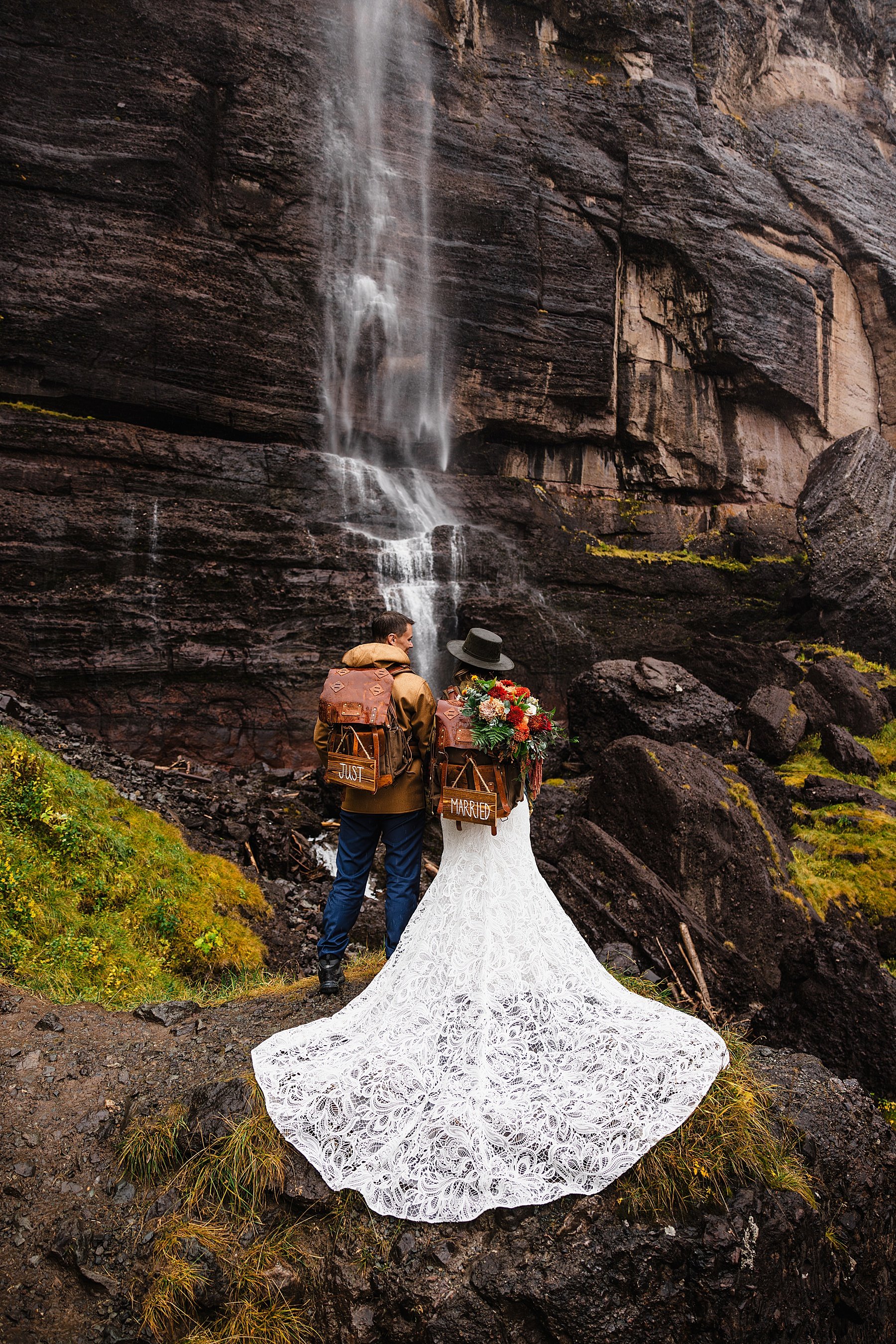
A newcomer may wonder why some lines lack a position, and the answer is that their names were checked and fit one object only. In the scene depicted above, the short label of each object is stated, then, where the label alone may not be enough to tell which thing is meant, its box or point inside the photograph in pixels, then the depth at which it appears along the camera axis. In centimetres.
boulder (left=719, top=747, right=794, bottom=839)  1159
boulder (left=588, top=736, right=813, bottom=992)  828
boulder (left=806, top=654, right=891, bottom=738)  1706
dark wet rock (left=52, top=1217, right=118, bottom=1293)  359
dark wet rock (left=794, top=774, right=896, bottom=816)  1268
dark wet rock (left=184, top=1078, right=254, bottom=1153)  401
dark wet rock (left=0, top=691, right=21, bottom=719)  1235
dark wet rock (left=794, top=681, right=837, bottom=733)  1691
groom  500
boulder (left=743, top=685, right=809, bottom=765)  1484
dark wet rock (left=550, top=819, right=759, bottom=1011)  777
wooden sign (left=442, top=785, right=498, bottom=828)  430
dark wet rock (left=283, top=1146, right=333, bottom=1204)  372
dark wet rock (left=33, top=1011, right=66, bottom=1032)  506
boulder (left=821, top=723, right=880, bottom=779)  1464
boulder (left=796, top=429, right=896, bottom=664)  2298
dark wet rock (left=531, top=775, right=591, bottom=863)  905
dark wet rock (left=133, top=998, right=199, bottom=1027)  541
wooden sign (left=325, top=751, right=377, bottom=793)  475
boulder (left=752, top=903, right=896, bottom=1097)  748
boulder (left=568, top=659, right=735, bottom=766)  1224
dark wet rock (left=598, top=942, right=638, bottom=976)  676
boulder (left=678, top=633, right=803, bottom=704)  1681
